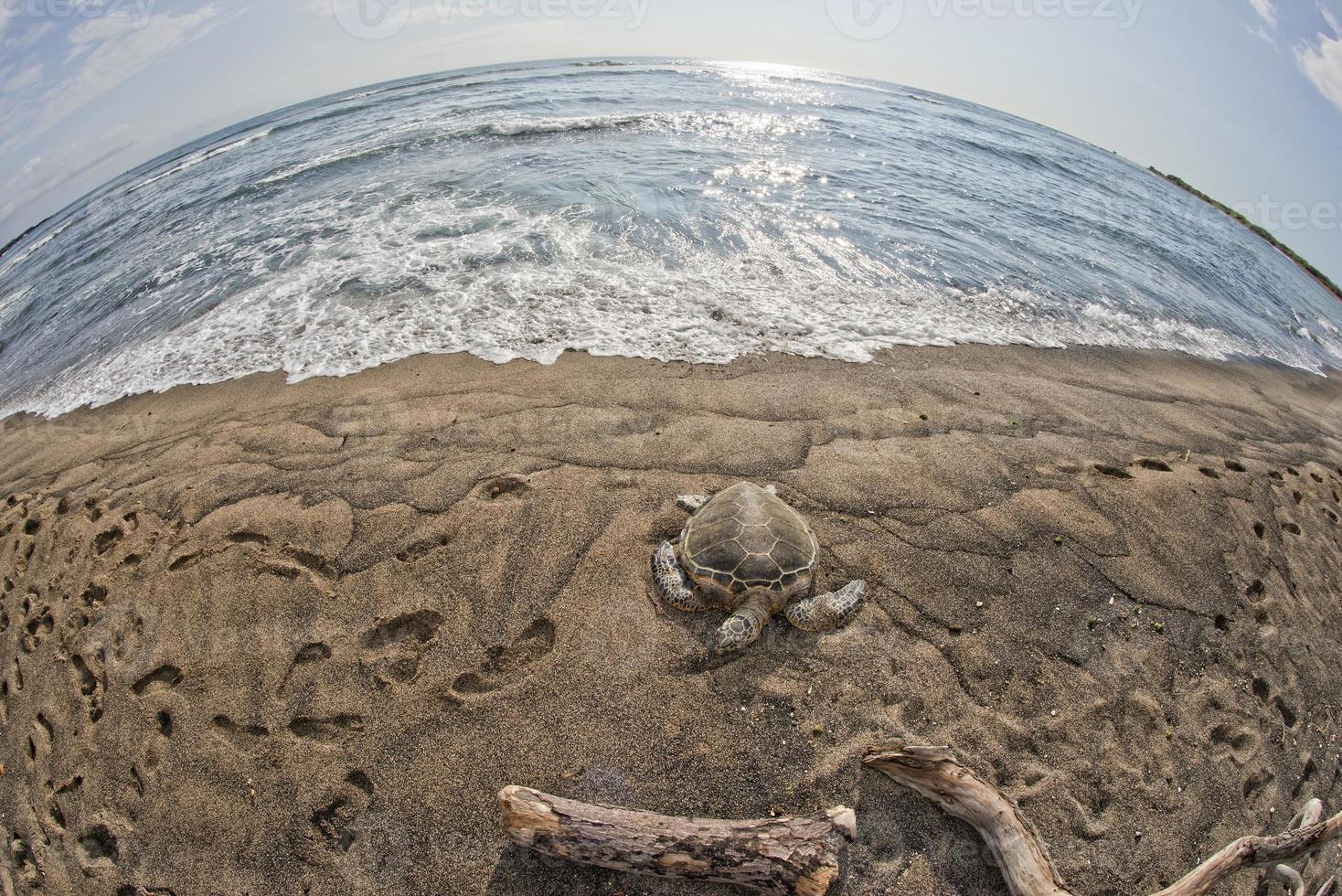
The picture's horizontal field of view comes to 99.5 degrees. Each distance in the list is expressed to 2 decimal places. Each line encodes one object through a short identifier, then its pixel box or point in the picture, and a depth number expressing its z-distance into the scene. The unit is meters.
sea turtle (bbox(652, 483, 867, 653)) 3.87
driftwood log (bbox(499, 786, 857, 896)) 2.57
